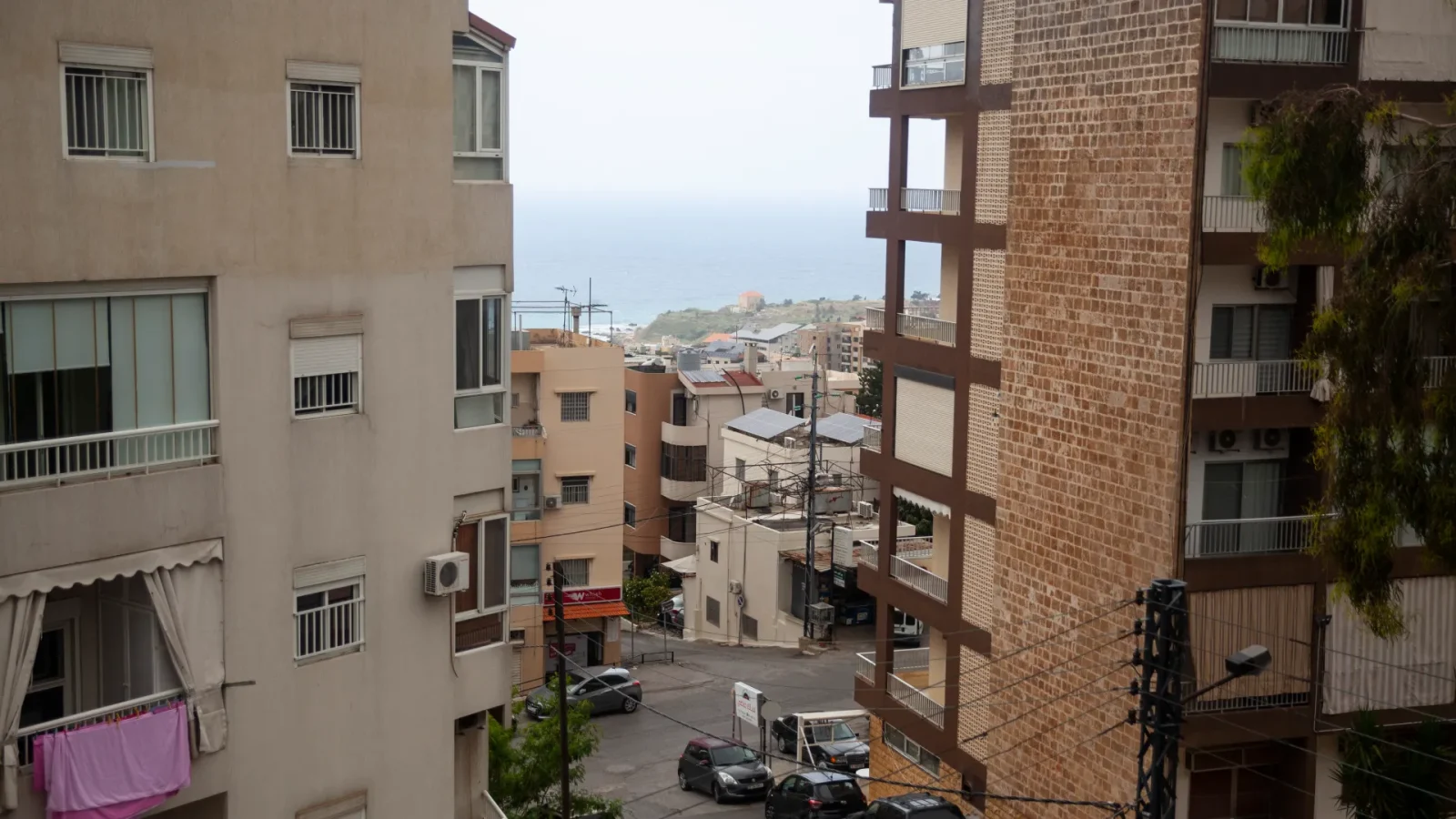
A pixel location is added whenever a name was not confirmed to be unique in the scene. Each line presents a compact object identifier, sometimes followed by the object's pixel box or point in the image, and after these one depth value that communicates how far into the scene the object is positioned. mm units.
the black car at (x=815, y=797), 28266
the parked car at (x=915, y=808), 21953
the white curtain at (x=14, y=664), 10250
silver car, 37466
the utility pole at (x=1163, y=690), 14125
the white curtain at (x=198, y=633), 11141
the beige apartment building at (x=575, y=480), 41562
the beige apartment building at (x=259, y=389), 10523
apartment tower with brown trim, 19219
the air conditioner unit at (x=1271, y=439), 20516
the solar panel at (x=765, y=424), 52478
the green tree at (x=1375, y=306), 14031
